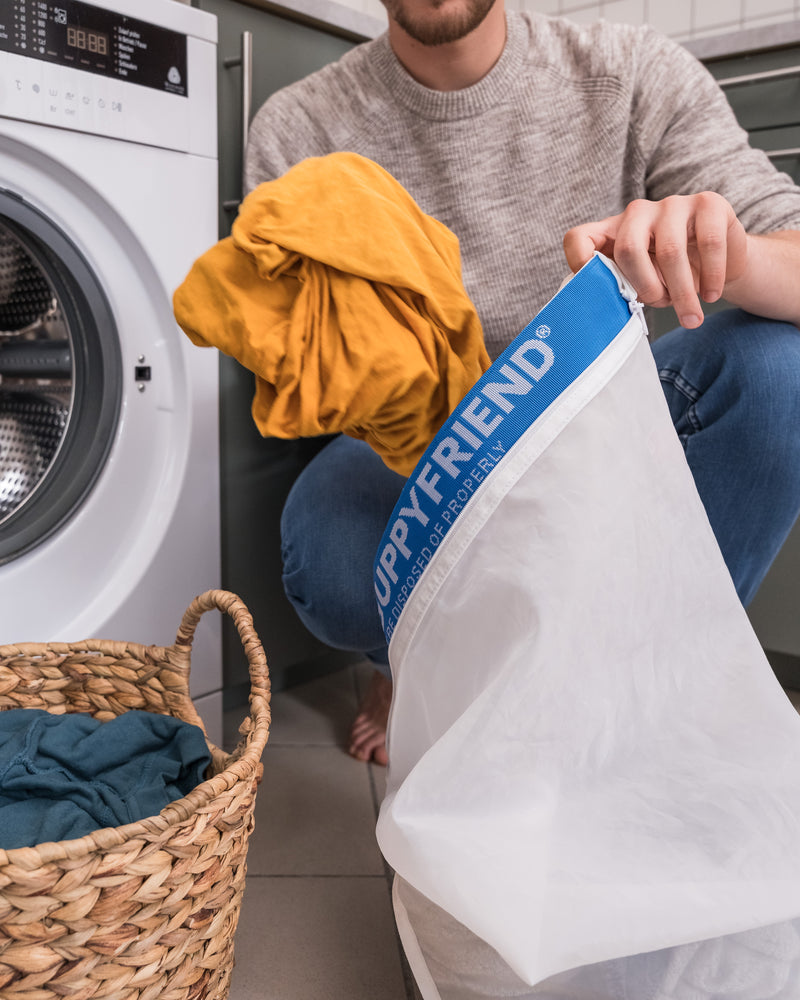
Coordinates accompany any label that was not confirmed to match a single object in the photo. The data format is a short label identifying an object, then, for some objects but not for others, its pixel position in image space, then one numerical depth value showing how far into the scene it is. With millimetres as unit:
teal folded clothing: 596
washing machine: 779
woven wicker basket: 450
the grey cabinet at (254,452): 962
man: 789
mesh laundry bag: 492
